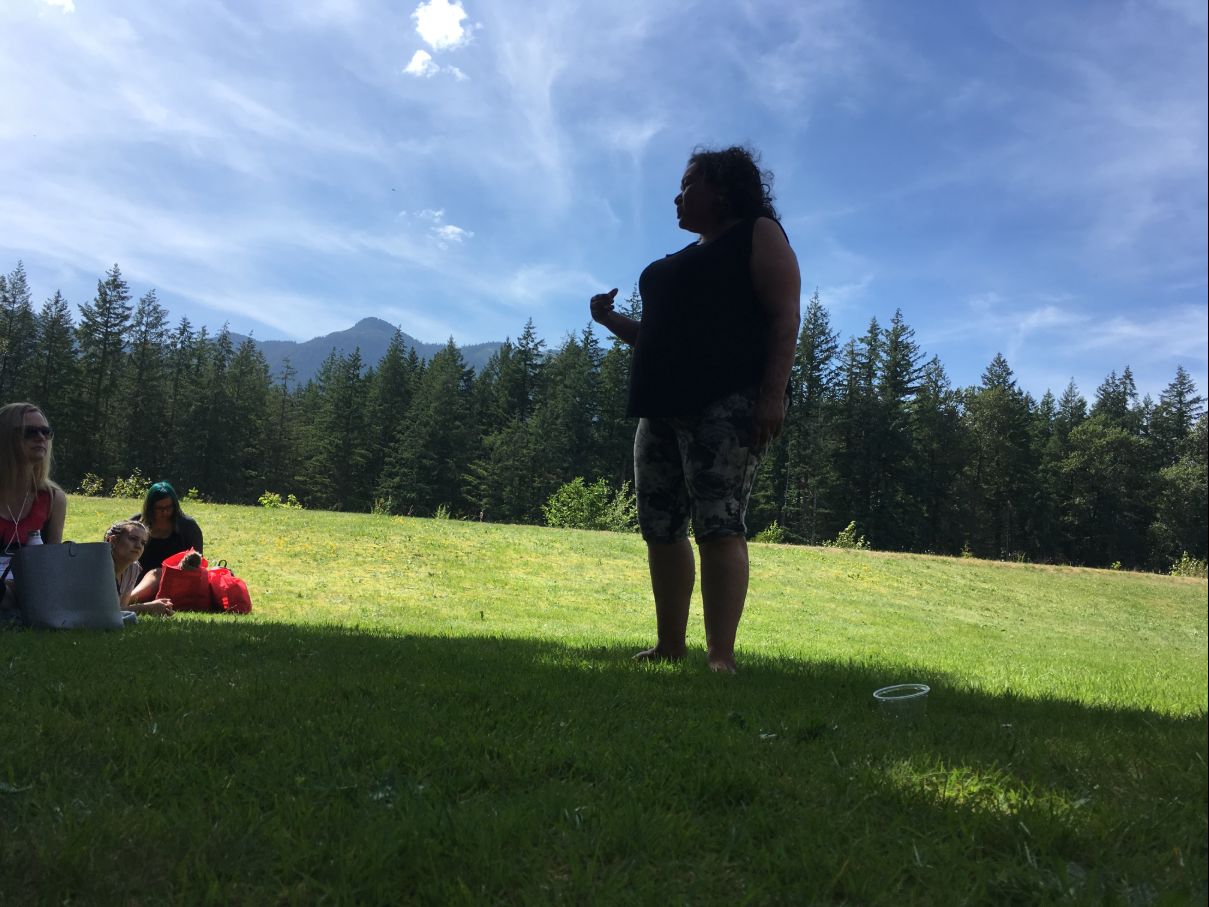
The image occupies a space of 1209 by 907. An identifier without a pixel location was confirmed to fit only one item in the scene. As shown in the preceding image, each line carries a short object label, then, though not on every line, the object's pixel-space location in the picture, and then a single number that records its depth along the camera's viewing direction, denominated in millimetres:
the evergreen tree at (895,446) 47156
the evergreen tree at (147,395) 43875
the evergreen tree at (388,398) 57500
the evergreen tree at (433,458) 52750
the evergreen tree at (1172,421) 45906
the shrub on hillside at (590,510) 24281
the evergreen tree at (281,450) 55031
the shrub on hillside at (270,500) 22198
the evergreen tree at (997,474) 50469
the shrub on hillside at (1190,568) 23395
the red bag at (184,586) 5844
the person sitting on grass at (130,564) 4816
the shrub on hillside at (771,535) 25891
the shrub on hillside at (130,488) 22500
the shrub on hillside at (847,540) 24594
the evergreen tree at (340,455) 55938
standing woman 3080
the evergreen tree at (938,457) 48938
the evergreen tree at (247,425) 50125
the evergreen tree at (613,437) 47969
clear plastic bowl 2383
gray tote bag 3834
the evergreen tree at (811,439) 46438
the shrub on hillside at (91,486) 23119
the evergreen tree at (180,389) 46438
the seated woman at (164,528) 6004
